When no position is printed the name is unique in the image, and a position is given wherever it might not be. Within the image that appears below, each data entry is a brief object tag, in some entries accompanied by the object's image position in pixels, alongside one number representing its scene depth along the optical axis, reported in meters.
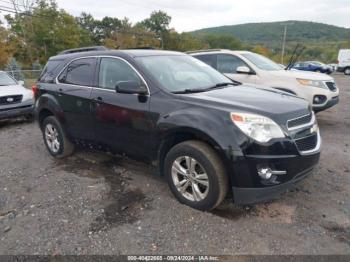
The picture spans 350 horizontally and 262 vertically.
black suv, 3.03
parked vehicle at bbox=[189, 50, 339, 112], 6.85
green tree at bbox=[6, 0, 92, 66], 42.06
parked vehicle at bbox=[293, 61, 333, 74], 30.86
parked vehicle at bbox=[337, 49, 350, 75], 31.19
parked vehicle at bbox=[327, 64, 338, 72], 33.94
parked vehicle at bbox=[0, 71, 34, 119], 8.07
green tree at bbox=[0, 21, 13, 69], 29.66
